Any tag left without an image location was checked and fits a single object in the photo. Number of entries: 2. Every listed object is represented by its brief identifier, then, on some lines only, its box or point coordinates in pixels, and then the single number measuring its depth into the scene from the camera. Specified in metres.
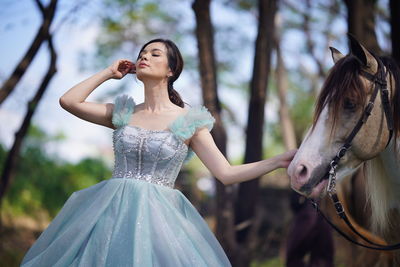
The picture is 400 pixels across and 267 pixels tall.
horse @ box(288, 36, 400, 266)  2.96
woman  3.09
